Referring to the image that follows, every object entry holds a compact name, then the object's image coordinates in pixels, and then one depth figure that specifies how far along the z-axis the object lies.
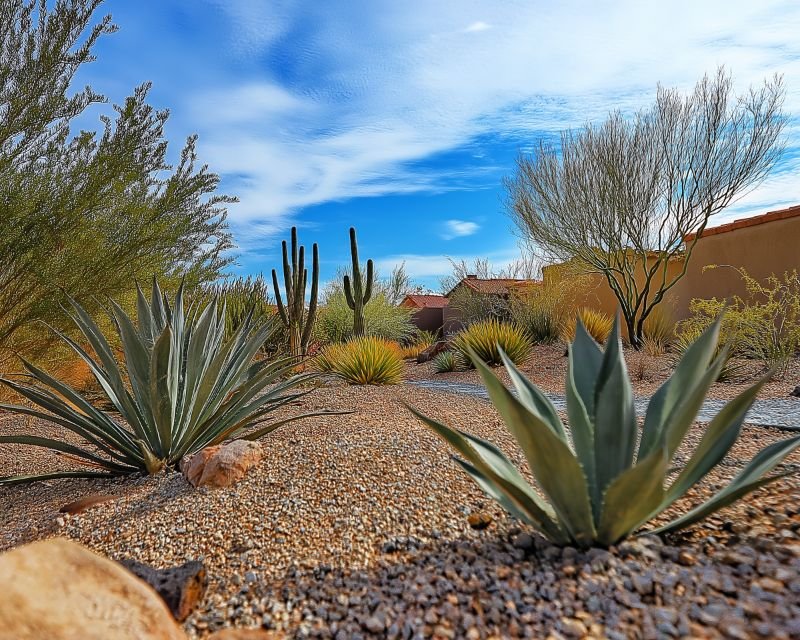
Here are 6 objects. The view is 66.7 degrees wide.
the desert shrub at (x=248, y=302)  12.97
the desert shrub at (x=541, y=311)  15.55
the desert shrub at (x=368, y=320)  19.27
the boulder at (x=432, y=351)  15.49
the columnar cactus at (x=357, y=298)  14.36
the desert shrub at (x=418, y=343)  18.53
